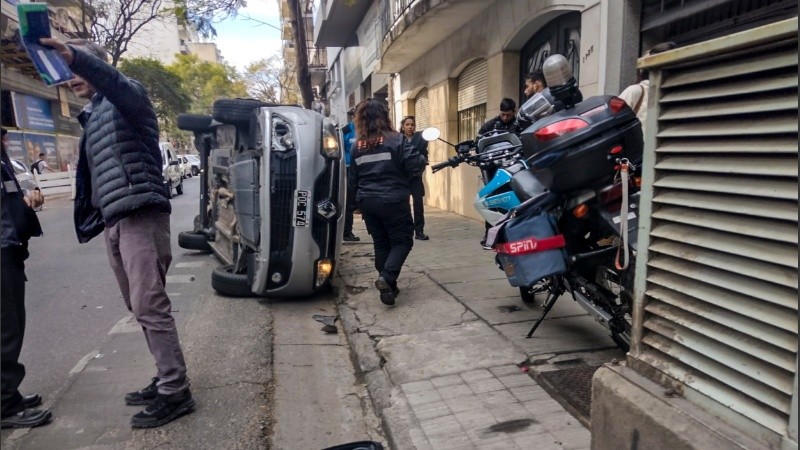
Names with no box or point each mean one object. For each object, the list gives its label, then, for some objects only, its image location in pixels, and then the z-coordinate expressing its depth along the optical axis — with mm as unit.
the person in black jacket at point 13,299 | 2793
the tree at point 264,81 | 40125
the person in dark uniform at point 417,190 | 7234
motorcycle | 2725
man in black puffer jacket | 2697
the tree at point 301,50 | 12012
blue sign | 23906
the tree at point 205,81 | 48844
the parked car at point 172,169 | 17472
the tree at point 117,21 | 24000
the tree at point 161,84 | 34562
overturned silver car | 4430
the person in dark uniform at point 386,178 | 4398
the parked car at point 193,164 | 33522
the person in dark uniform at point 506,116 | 6422
